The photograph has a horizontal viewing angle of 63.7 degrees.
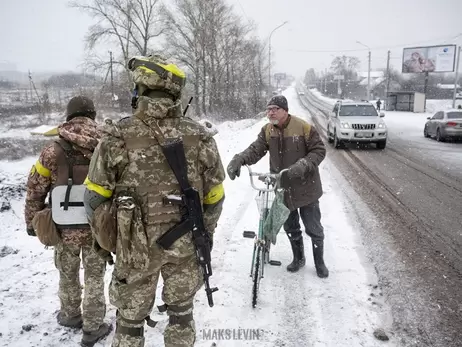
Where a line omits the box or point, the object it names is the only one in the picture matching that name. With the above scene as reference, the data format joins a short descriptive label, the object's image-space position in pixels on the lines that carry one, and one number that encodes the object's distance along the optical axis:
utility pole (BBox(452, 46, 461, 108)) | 36.56
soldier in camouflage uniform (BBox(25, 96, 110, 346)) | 2.84
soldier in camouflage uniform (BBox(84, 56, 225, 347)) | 2.10
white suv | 14.38
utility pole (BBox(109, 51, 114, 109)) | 32.27
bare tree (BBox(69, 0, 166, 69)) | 34.34
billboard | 45.84
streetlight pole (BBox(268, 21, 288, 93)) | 34.06
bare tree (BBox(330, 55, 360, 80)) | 99.56
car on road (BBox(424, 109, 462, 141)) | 16.86
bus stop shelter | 39.66
